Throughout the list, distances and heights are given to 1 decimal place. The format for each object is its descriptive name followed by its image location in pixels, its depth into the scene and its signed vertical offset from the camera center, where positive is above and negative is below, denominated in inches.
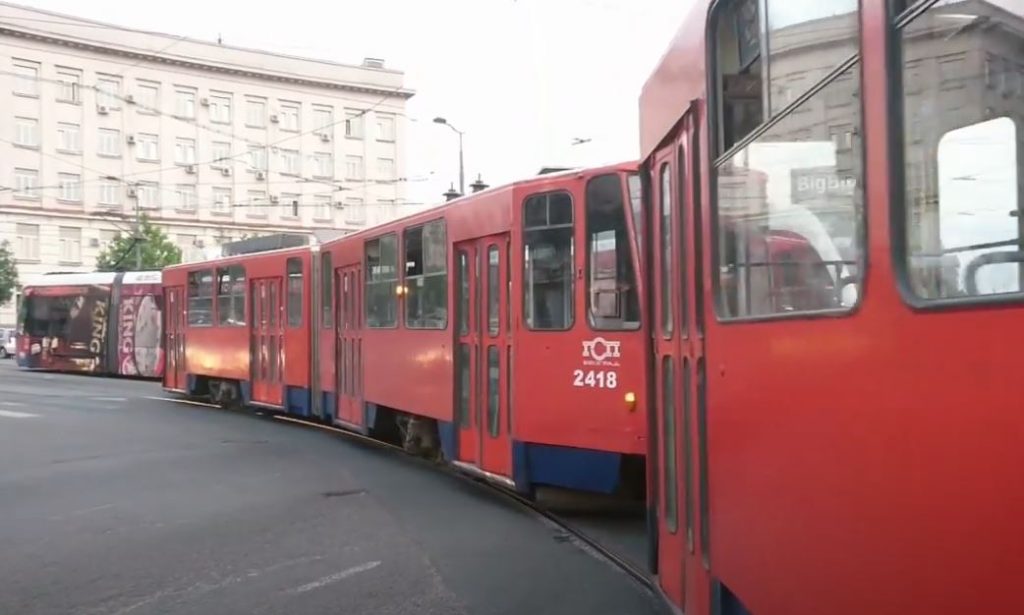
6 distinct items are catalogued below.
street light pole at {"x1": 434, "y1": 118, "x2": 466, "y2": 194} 1275.8 +175.3
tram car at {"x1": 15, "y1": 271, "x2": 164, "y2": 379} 1229.7 +0.3
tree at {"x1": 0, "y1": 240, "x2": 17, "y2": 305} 2020.2 +92.0
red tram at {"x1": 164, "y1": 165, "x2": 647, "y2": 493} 307.4 -5.5
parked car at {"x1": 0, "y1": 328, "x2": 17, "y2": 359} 1967.3 -38.6
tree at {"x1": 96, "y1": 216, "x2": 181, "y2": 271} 1948.8 +132.9
